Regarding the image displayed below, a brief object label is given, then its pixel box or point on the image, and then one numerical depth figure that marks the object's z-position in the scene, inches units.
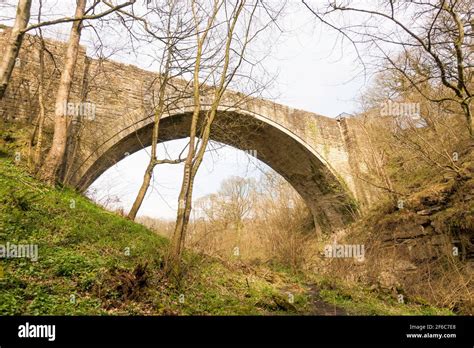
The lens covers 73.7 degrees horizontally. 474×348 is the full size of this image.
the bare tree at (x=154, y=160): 305.3
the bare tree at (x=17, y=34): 130.2
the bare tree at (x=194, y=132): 179.2
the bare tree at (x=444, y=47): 165.6
